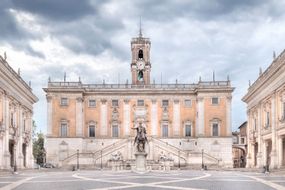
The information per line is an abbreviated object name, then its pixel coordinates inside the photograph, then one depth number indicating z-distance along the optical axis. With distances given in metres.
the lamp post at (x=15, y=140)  60.09
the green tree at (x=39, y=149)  110.49
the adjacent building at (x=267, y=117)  51.88
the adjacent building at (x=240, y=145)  103.56
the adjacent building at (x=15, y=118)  53.50
